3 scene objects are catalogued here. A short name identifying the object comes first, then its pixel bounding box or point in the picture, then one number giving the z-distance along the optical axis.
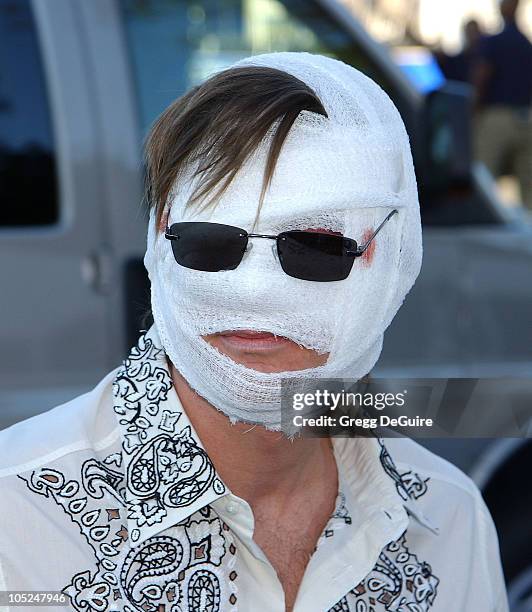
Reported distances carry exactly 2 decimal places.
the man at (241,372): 1.66
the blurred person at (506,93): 7.61
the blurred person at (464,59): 8.26
